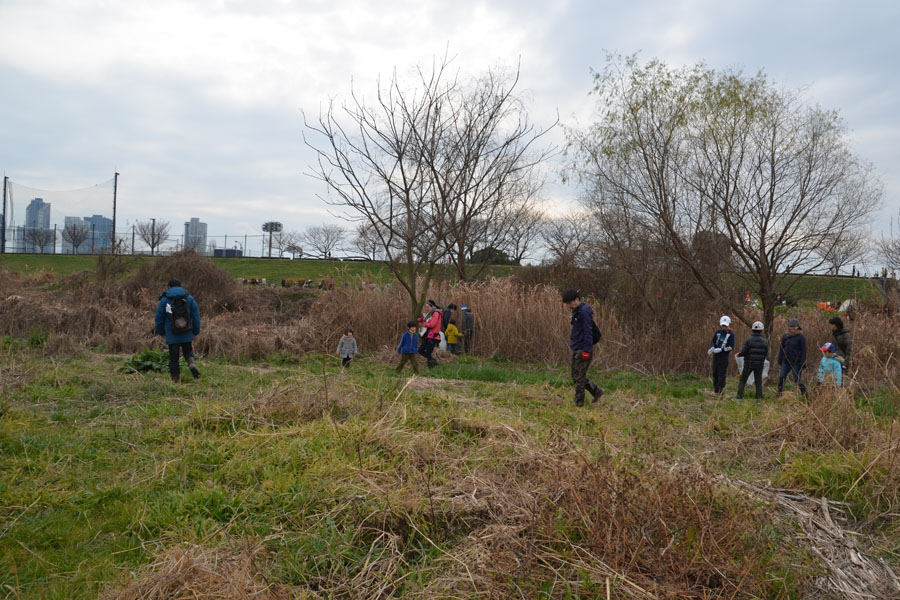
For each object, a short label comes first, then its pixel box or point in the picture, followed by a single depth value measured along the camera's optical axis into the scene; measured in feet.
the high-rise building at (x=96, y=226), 160.07
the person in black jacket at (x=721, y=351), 34.55
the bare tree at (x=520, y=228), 93.45
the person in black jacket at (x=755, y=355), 32.55
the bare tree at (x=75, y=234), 158.40
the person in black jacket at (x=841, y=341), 30.53
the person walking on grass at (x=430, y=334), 41.68
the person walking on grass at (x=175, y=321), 30.37
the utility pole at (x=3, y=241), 145.18
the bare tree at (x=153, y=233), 166.09
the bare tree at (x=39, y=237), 159.48
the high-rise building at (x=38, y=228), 160.41
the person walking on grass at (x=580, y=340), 26.94
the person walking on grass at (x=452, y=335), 49.03
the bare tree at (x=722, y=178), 40.50
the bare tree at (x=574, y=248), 72.01
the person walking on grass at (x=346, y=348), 39.93
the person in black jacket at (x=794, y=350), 31.45
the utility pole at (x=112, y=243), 72.84
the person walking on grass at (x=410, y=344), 35.55
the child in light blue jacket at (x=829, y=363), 29.91
